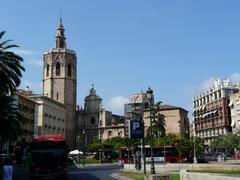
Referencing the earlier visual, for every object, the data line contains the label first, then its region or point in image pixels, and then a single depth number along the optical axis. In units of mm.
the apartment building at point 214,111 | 116875
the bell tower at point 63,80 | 128500
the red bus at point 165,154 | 66188
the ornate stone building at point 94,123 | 133500
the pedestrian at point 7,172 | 17500
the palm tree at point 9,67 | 39625
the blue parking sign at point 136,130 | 34312
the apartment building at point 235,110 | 107069
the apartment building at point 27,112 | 93812
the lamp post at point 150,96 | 30547
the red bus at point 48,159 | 30234
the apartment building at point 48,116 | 106625
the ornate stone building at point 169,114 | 135625
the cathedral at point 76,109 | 129000
